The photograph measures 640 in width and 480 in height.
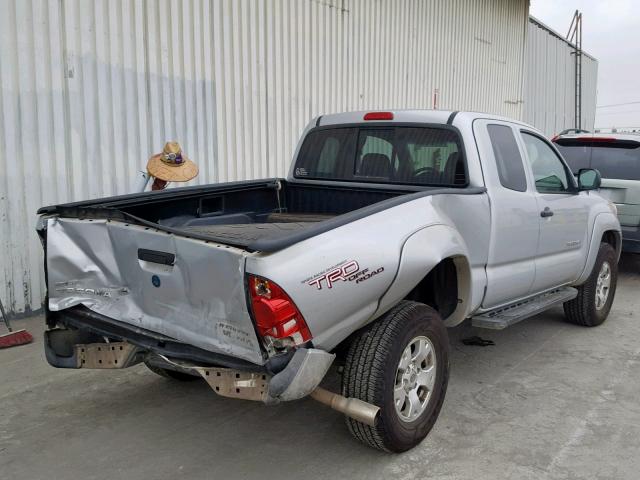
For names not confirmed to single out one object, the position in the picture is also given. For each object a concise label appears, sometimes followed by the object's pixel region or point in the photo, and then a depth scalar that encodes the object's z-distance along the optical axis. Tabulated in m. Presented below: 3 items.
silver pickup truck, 2.82
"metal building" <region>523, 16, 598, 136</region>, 16.93
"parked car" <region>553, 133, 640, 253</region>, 8.03
